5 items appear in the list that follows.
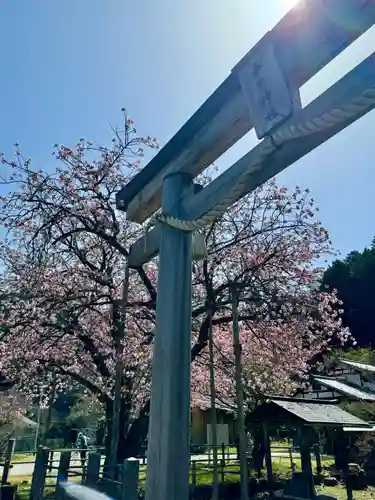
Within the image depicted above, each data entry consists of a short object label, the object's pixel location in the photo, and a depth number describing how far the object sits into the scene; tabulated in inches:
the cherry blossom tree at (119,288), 255.1
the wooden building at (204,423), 805.2
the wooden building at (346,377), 641.4
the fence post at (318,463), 408.6
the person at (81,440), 515.3
